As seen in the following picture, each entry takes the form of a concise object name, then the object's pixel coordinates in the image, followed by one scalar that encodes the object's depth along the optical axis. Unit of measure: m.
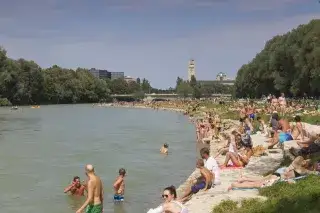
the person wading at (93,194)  10.55
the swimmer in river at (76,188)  17.31
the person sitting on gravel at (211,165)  14.79
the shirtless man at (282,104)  41.84
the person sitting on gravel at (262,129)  27.69
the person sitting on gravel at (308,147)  16.58
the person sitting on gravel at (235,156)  18.30
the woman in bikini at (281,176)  12.72
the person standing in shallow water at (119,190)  16.36
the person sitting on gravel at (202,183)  13.91
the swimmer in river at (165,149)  30.53
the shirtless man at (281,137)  21.53
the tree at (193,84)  192.12
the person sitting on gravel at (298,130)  22.34
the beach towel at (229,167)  17.86
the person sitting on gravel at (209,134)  34.56
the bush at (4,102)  124.25
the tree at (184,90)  186.62
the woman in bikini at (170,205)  10.11
